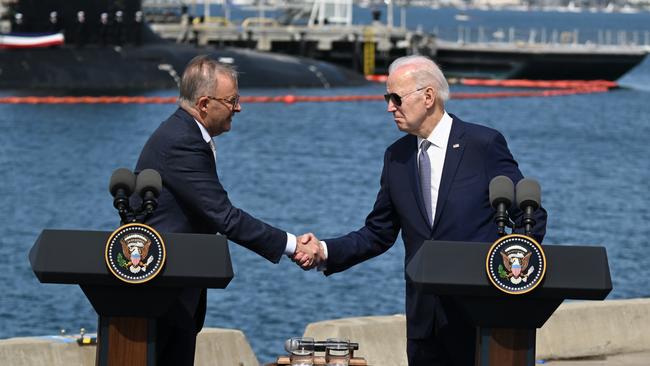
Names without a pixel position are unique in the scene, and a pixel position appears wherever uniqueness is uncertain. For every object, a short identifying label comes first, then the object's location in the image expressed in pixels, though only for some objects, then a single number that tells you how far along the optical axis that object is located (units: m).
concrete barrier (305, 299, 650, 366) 21.64
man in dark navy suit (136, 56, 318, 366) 14.99
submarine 110.19
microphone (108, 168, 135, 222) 13.16
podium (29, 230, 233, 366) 12.93
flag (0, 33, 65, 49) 108.94
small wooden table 16.56
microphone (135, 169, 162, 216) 13.41
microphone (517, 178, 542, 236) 13.03
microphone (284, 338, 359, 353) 16.56
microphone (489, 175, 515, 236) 13.30
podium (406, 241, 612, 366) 12.83
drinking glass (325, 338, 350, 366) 16.39
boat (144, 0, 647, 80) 150.87
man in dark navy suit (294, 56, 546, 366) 14.99
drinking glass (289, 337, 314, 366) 16.37
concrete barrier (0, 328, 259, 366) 20.23
